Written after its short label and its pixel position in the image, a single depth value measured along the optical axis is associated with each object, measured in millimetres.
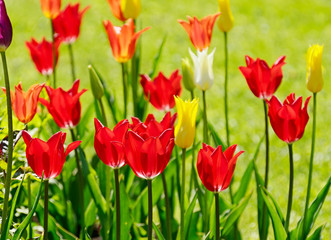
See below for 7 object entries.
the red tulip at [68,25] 6527
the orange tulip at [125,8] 5766
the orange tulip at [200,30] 5191
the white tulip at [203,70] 4883
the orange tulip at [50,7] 6016
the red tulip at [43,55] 6227
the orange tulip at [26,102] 4309
